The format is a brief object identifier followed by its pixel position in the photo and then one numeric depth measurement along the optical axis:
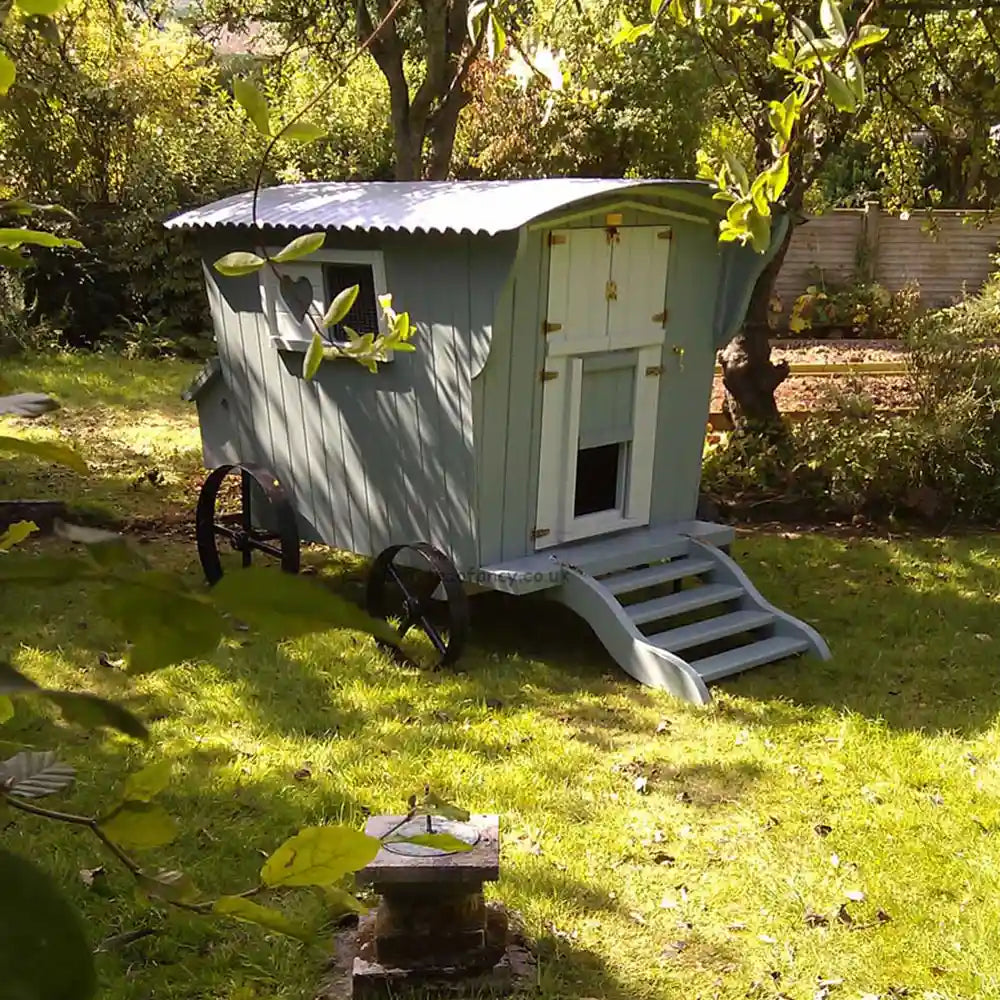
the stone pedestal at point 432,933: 2.96
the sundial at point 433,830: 2.91
